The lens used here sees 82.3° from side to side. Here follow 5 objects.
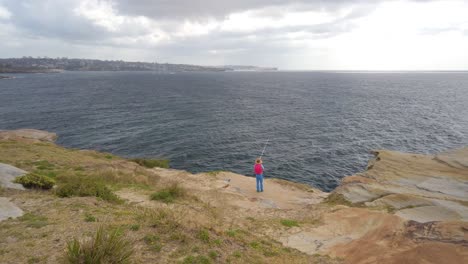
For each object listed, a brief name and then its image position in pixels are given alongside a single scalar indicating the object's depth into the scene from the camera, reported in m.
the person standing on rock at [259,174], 20.35
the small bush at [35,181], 13.81
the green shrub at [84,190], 13.50
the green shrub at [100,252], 6.78
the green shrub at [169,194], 15.95
